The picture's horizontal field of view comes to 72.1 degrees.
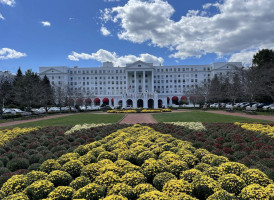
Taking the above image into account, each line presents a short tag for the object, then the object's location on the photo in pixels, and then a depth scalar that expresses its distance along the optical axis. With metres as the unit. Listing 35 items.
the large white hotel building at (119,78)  92.19
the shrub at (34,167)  5.87
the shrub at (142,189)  3.93
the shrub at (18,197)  3.66
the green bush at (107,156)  6.31
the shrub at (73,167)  5.39
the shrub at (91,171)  5.01
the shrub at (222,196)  3.53
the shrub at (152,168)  5.02
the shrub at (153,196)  3.47
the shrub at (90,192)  3.82
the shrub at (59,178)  4.71
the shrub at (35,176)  4.65
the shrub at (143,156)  6.06
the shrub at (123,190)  3.88
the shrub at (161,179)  4.43
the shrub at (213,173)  4.62
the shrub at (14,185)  4.24
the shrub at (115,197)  3.50
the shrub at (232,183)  4.07
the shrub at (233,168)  4.72
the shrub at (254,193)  3.53
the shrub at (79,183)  4.31
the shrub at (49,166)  5.42
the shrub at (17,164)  6.15
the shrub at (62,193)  3.80
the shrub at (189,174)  4.61
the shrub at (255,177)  4.21
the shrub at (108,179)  4.38
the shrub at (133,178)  4.36
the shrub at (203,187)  4.07
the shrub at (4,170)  5.66
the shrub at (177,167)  5.12
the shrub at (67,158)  5.95
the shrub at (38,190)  4.04
